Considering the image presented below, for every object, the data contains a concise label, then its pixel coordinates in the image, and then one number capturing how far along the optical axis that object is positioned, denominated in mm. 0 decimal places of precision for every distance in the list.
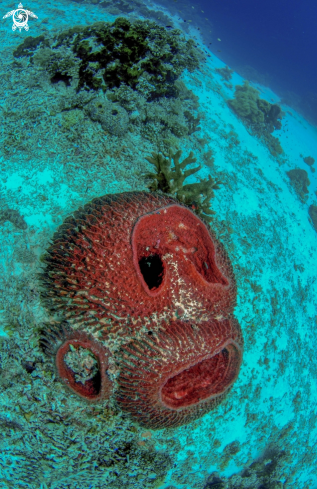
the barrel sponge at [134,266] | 2383
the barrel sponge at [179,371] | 2340
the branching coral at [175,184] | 4344
